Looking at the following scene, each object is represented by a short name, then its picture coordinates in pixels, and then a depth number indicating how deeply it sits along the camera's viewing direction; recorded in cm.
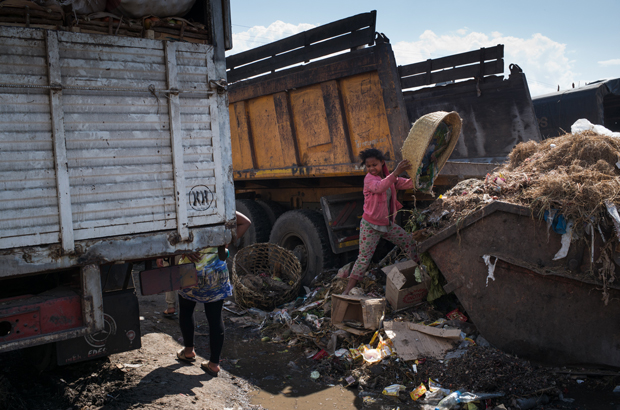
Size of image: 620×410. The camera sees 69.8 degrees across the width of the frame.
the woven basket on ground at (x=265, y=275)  486
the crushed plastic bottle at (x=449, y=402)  266
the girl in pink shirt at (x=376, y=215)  396
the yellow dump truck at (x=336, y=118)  445
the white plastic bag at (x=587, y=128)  338
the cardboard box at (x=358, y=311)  355
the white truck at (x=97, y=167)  218
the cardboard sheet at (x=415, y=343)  319
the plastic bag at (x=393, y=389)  293
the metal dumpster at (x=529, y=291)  276
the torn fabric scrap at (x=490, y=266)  307
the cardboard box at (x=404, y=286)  371
